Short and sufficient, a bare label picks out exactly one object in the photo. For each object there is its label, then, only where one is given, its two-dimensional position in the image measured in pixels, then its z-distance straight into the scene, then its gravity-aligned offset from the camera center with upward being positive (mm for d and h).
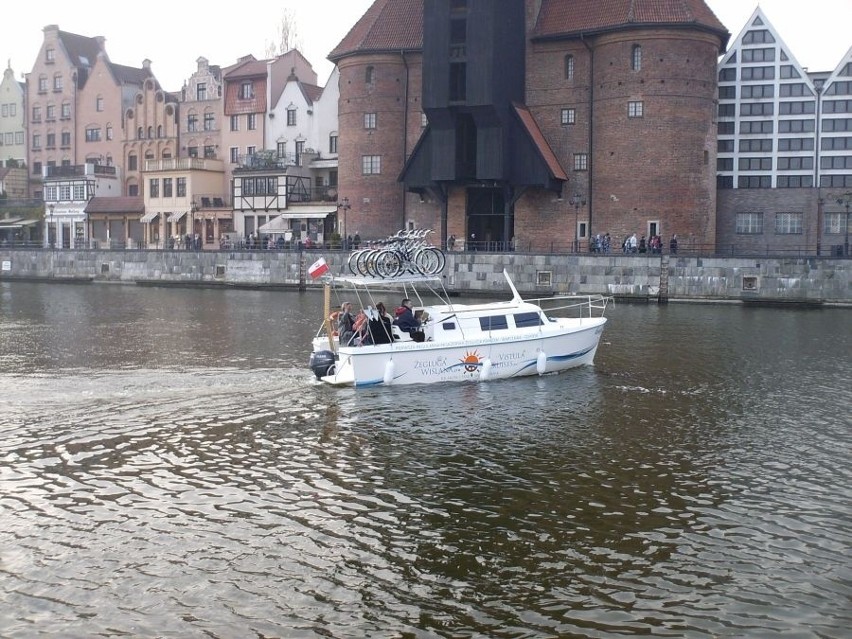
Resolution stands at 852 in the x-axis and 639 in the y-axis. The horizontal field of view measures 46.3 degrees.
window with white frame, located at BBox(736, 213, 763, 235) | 65188 +2686
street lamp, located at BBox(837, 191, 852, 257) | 62006 +4155
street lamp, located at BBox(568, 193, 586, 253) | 62094 +3826
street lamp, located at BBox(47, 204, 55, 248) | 92931 +3262
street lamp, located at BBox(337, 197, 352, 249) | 69750 +4056
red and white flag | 25250 -156
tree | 105562 +23810
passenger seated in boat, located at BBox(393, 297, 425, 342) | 26734 -1602
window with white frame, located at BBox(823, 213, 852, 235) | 62906 +2676
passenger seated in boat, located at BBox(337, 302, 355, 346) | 26312 -1684
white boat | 25766 -2293
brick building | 60781 +9086
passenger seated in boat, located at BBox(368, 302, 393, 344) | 25938 -1678
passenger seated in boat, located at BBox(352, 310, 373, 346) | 25812 -1759
